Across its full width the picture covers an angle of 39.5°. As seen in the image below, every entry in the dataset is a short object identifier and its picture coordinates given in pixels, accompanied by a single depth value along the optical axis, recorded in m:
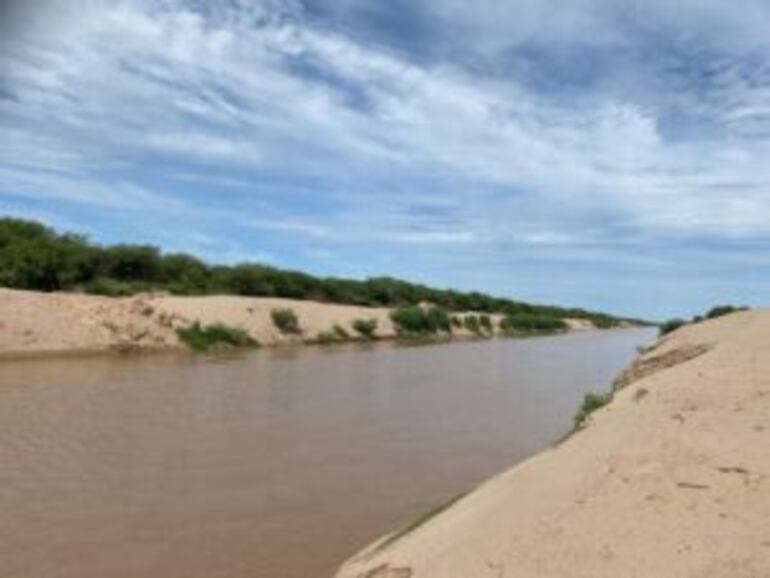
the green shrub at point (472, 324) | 68.25
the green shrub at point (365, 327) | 52.03
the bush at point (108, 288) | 46.12
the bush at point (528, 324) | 77.38
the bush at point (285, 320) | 45.42
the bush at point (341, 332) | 49.19
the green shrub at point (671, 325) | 38.94
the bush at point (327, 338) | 46.97
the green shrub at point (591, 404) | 12.89
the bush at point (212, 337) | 38.47
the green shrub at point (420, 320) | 57.91
